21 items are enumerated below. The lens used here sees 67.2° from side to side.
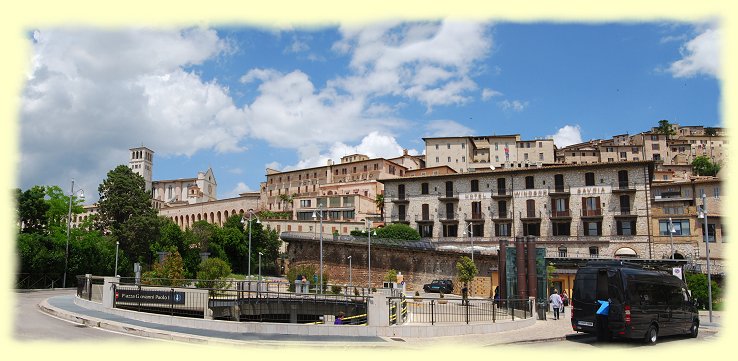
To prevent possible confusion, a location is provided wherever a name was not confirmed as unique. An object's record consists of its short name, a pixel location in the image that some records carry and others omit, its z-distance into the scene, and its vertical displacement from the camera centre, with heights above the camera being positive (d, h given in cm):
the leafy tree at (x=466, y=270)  4473 -182
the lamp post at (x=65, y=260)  4594 -108
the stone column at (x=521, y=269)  2711 -104
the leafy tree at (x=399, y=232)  6656 +187
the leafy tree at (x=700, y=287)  4034 -290
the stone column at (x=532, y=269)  2712 -106
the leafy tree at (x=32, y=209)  5912 +411
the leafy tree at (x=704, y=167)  9988 +1474
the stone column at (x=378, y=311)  1895 -216
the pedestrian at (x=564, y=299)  3214 -298
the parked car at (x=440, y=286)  5259 -366
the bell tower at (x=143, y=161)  16588 +2609
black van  1788 -186
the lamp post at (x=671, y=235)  5525 +131
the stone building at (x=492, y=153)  10656 +1839
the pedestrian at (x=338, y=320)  2181 -284
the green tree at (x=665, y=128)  12325 +2688
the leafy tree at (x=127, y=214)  6178 +388
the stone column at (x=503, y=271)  2817 -119
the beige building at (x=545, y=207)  5950 +471
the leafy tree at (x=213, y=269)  3825 -151
